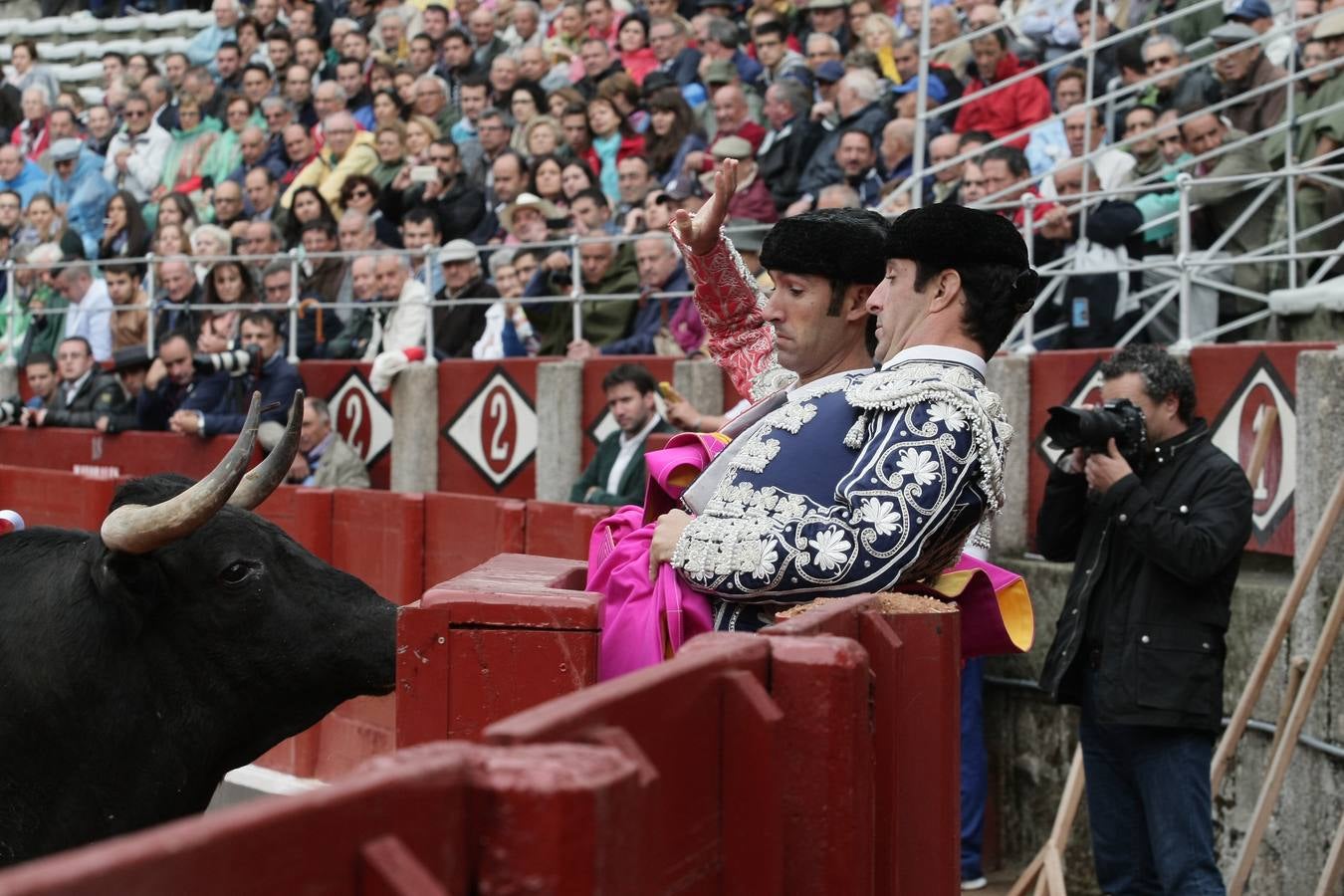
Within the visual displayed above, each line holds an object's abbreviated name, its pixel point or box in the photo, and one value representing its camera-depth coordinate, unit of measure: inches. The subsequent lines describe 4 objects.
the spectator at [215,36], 591.8
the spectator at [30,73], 630.5
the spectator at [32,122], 609.3
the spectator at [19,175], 571.5
